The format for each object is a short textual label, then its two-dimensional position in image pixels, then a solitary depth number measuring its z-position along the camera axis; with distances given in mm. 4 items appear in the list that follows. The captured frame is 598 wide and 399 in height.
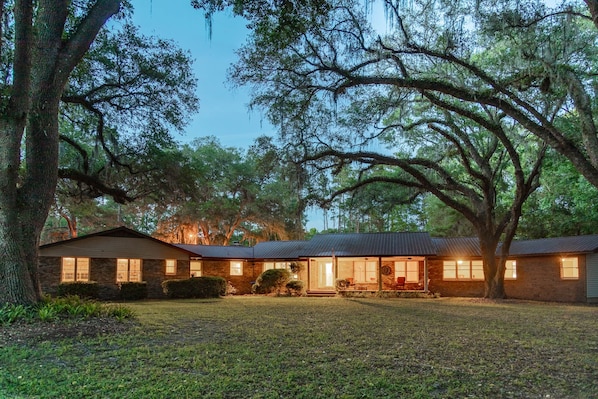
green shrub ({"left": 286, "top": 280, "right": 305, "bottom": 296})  20031
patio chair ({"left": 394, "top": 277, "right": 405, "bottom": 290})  21547
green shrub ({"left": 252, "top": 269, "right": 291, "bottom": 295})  20375
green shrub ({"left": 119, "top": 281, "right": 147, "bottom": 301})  17359
